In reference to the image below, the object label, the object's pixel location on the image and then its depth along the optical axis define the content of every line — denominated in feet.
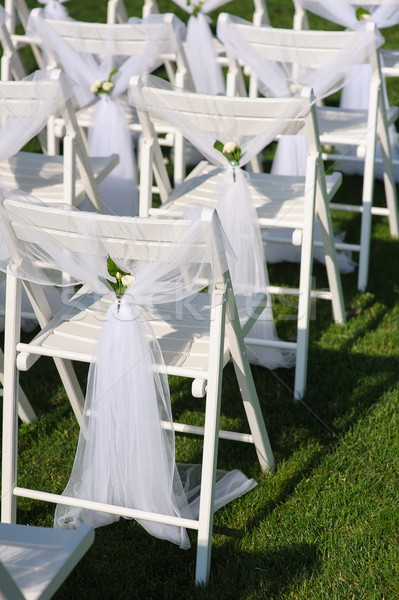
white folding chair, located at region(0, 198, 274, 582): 14.66
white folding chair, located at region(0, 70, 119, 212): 21.38
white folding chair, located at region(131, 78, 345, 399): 20.13
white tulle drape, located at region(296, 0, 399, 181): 29.14
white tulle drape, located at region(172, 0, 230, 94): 37.63
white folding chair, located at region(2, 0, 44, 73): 38.83
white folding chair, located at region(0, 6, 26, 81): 32.40
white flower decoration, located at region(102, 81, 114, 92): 30.20
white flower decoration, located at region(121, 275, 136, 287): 15.70
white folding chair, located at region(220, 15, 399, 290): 24.90
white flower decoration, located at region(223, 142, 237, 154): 21.01
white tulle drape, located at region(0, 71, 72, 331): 21.33
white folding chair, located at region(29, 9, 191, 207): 28.60
